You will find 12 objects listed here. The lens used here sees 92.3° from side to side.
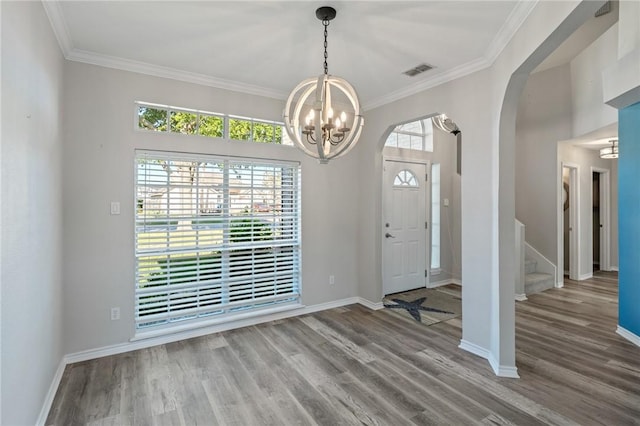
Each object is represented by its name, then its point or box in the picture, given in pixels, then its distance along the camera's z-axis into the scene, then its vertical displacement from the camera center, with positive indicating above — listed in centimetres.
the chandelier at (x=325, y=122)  210 +66
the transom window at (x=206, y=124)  321 +103
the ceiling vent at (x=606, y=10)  405 +270
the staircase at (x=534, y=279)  503 -112
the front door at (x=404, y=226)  485 -21
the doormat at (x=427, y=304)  397 -132
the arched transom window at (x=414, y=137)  495 +128
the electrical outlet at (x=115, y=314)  298 -97
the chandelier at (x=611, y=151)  539 +111
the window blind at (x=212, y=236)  319 -25
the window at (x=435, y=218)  547 -9
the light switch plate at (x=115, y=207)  298 +7
